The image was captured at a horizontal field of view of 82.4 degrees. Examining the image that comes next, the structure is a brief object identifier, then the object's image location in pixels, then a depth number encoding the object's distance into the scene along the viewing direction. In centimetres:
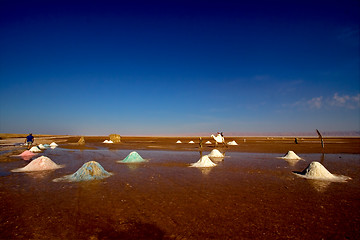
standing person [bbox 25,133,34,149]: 2912
